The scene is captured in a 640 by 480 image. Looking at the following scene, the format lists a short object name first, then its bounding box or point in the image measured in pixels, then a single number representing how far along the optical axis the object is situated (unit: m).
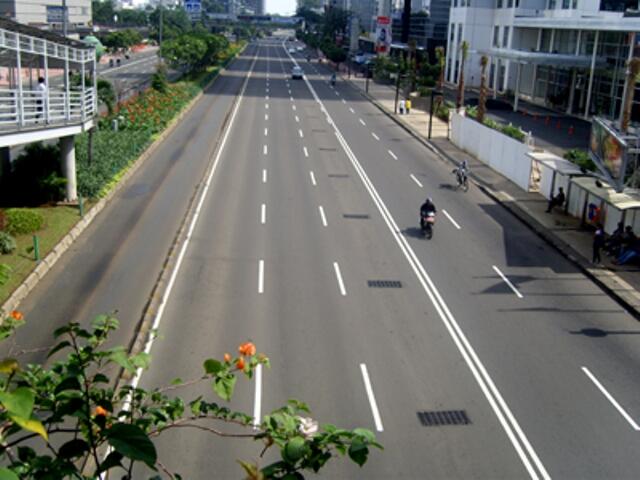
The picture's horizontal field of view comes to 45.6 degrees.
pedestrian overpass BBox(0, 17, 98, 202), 21.05
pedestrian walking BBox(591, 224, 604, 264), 23.06
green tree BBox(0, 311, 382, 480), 3.92
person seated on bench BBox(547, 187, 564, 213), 29.85
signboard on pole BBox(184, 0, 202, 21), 150.12
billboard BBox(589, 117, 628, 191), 24.23
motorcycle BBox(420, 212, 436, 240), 26.14
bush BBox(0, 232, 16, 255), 21.42
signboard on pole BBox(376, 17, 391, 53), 94.12
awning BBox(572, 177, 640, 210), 23.50
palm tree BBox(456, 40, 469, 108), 52.16
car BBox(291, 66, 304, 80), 89.62
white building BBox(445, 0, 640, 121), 55.69
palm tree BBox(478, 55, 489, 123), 45.49
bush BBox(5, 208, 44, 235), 23.20
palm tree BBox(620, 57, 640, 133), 28.27
